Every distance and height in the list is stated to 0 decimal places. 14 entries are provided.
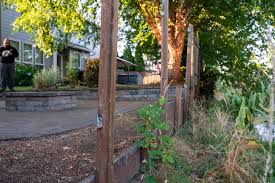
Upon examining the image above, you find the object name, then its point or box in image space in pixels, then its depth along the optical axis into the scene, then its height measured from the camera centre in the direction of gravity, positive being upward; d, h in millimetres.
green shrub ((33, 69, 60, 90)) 5774 +69
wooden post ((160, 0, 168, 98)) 3007 +490
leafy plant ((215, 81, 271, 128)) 2948 -354
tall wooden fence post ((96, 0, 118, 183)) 1611 +54
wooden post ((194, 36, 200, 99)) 5789 +447
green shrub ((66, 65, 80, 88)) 8011 +219
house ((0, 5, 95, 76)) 9880 +1753
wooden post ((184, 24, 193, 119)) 4941 +359
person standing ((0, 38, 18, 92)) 6362 +507
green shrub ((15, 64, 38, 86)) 9131 +311
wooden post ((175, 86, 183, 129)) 4143 -399
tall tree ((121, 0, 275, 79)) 6484 +1872
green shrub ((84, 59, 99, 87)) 7942 +368
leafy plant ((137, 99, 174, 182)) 2143 -511
